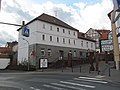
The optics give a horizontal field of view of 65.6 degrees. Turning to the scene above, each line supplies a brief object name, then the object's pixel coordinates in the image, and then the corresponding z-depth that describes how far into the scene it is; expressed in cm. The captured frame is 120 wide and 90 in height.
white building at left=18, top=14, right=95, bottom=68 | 2126
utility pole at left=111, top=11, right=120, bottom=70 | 1526
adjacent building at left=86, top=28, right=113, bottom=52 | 3953
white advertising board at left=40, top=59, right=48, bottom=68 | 1690
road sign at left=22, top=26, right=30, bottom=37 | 785
